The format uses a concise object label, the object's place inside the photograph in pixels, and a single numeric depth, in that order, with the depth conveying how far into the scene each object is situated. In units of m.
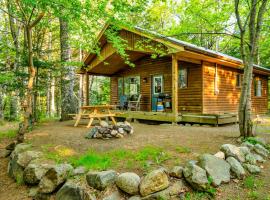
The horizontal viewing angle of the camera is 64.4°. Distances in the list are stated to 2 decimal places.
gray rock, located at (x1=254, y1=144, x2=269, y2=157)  4.21
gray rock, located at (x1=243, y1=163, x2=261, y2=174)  3.55
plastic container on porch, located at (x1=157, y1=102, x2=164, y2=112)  10.52
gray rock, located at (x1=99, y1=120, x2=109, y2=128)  5.80
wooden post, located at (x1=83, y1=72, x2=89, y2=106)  12.36
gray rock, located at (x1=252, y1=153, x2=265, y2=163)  3.96
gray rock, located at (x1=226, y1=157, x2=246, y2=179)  3.42
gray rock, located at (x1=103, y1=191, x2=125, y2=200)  3.06
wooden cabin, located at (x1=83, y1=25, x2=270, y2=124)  8.28
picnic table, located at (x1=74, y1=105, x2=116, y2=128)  7.16
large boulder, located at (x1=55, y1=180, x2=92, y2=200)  3.16
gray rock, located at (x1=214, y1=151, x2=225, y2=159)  3.77
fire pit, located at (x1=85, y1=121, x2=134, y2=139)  5.57
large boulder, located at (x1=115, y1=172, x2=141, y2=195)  3.09
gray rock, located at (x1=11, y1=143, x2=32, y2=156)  4.66
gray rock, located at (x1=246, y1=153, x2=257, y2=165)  3.81
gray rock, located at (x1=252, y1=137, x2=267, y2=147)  4.62
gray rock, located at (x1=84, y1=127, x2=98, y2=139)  5.58
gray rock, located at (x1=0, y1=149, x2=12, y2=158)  5.38
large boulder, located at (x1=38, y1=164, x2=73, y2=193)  3.51
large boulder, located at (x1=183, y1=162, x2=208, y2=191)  3.07
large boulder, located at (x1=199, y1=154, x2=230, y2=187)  3.24
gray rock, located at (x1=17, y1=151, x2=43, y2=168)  4.18
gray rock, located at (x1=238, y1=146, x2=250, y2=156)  4.03
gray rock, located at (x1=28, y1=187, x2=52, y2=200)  3.49
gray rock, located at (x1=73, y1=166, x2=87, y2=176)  3.53
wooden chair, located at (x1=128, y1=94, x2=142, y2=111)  11.59
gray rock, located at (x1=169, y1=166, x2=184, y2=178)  3.25
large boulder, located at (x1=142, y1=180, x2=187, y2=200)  2.96
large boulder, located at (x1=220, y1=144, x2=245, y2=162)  3.82
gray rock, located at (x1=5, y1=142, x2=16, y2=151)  5.42
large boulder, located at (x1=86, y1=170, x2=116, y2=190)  3.19
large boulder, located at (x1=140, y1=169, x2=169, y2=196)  3.02
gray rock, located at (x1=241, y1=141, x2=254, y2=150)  4.36
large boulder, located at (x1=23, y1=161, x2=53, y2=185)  3.73
